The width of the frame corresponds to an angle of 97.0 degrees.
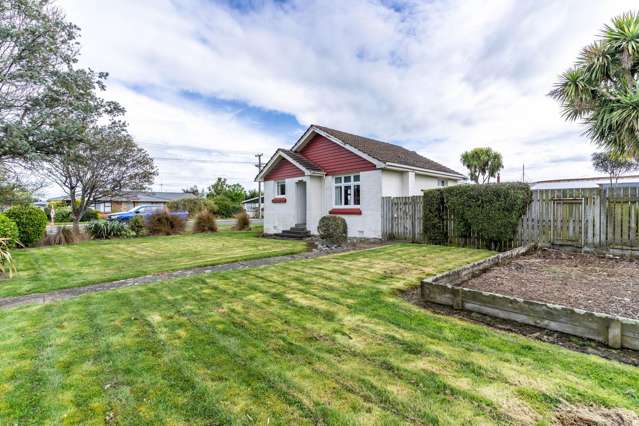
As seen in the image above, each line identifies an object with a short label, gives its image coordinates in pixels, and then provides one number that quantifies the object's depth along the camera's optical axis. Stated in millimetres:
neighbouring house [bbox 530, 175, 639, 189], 20109
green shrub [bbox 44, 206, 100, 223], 34094
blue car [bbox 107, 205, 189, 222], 17572
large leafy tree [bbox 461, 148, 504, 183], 33688
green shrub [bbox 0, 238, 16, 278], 7020
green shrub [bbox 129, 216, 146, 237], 16422
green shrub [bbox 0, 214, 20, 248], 9984
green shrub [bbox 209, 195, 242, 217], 37312
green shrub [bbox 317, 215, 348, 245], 12273
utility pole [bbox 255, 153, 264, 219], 36838
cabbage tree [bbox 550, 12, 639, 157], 9188
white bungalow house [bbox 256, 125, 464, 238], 12734
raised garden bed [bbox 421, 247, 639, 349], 3068
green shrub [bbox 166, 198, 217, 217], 32062
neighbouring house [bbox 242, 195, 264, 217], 41062
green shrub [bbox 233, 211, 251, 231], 20391
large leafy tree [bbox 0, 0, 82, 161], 8031
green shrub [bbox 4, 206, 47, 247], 12141
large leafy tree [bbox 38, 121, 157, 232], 15727
